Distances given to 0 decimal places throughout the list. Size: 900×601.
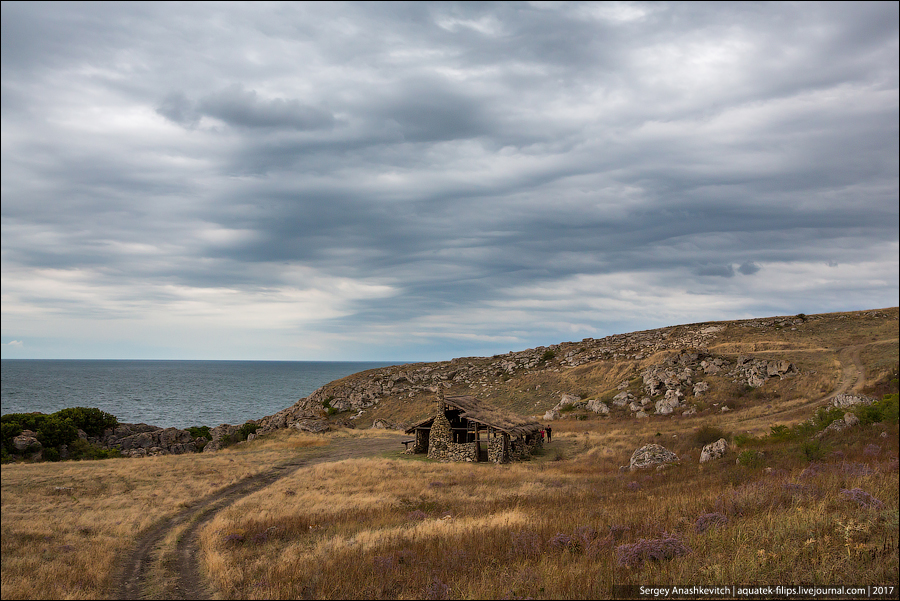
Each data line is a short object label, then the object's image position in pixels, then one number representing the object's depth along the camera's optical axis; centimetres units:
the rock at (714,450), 2644
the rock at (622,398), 5903
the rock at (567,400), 6494
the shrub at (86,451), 4472
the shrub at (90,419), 5172
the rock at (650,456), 2830
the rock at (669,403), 5275
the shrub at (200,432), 5887
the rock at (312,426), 6338
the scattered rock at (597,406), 5889
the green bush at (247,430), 6036
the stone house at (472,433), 4003
